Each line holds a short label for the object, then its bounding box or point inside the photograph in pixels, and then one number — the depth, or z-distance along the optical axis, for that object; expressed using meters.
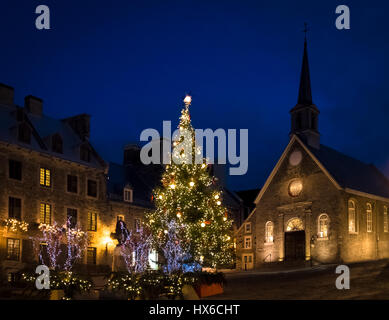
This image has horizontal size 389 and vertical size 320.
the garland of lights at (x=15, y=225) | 29.97
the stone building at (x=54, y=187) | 30.77
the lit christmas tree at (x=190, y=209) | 24.58
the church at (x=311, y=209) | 36.81
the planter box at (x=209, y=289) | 20.44
